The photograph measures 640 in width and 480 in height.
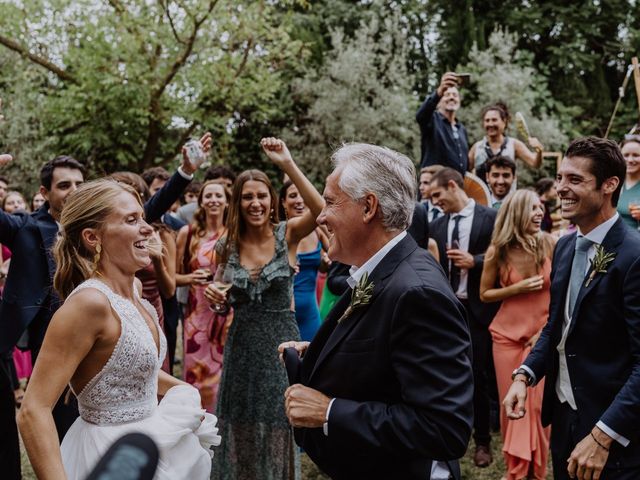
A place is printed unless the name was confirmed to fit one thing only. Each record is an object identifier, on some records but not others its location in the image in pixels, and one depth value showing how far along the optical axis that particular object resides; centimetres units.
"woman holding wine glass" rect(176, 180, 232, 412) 558
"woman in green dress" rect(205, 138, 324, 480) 458
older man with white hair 203
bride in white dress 234
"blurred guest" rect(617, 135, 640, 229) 527
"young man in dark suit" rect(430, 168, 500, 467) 584
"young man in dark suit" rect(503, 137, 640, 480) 264
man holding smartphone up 795
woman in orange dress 525
